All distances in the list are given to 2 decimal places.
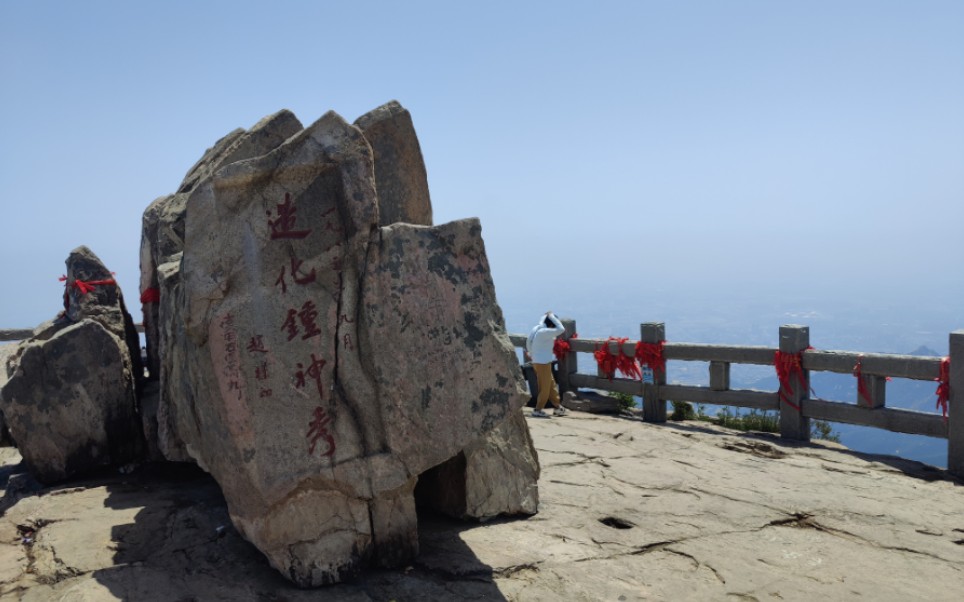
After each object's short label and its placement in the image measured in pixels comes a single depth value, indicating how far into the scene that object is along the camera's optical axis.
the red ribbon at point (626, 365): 9.41
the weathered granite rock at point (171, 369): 4.66
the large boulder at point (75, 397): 5.86
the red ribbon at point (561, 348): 10.16
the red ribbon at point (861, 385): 7.35
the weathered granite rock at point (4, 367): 6.28
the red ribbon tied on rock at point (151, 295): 6.58
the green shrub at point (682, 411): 9.31
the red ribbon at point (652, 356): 9.14
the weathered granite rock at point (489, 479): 5.19
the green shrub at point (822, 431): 8.77
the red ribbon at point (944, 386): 6.80
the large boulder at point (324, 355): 4.11
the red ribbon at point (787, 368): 7.90
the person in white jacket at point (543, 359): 9.42
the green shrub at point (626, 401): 9.89
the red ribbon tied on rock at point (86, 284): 6.51
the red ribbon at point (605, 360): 9.59
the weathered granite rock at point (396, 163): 5.26
